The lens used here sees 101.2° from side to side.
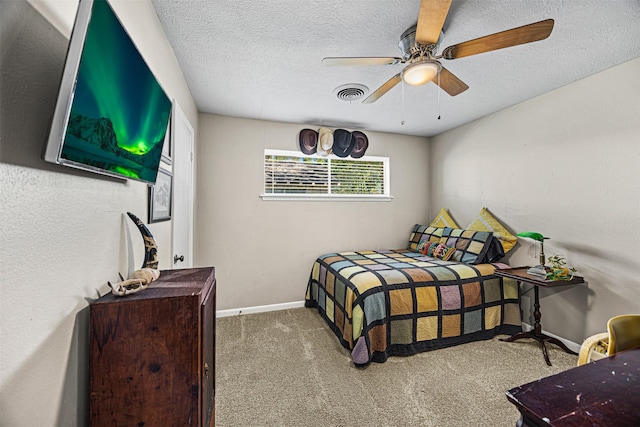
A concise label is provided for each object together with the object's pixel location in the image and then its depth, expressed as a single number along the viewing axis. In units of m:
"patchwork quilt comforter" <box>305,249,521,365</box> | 2.20
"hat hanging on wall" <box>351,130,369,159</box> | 3.71
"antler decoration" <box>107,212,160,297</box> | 0.89
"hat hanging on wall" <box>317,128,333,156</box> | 3.43
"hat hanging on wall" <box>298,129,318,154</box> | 3.44
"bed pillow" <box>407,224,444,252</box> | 3.54
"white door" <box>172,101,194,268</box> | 2.05
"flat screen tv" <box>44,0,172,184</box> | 0.63
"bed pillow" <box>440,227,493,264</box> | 2.84
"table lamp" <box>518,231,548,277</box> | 2.31
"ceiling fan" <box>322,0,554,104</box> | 1.30
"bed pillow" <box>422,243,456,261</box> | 3.07
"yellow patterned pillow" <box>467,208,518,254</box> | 2.91
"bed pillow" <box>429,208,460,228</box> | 3.70
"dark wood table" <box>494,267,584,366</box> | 2.18
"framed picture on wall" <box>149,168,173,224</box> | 1.50
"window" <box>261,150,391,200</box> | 3.45
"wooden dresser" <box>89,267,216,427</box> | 0.82
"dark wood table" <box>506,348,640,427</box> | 0.68
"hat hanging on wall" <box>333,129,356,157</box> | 3.56
